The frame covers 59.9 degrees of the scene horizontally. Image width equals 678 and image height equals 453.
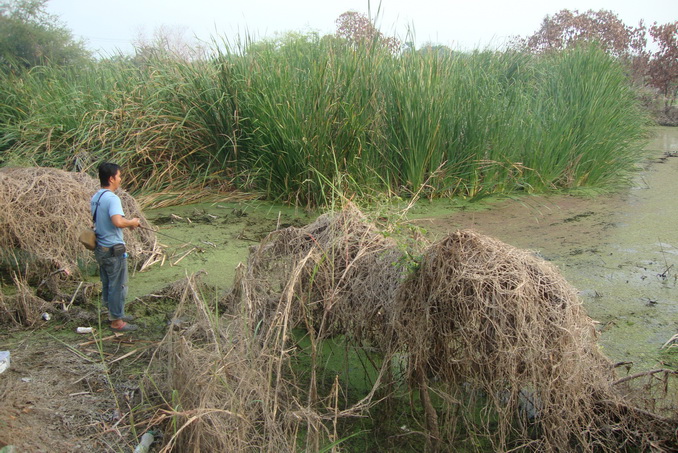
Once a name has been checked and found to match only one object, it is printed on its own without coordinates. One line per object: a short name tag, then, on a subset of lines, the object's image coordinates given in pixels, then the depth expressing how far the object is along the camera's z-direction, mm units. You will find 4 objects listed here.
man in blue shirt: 3637
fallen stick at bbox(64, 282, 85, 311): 3940
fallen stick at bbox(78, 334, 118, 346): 3429
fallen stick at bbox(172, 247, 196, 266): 4873
